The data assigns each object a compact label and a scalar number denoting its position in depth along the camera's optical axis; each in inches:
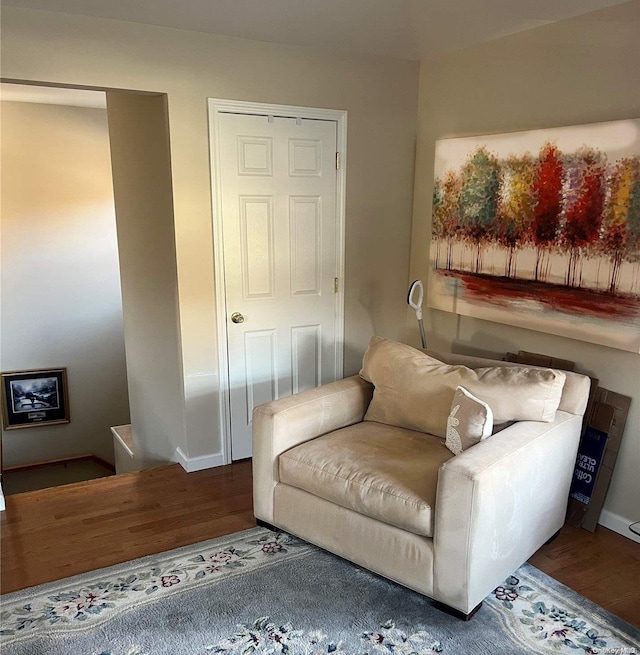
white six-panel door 126.1
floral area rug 78.5
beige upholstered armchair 80.0
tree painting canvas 98.7
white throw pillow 88.1
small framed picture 220.1
